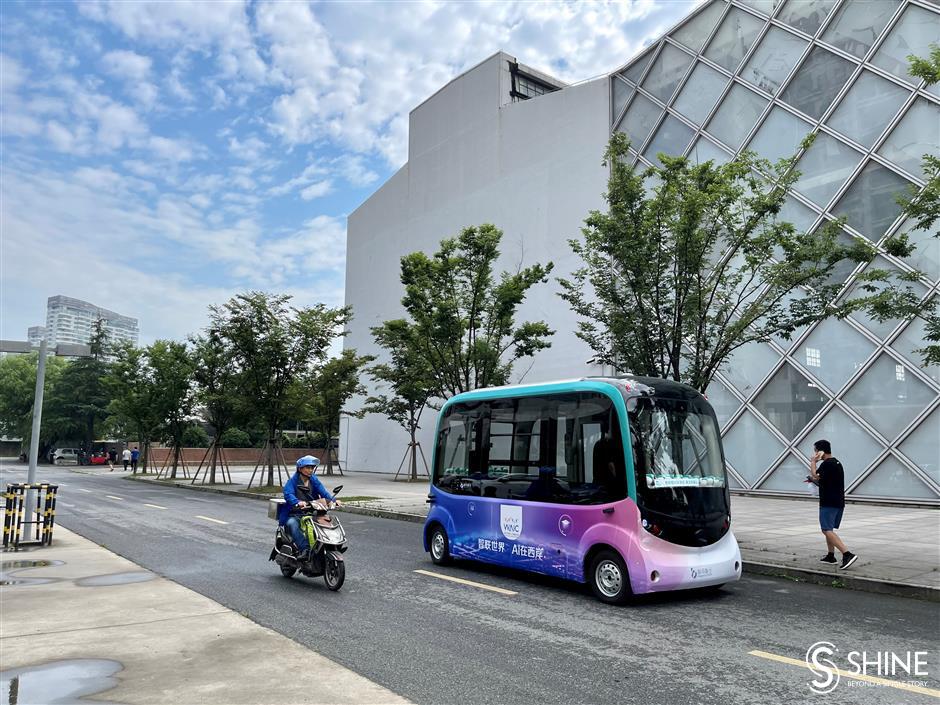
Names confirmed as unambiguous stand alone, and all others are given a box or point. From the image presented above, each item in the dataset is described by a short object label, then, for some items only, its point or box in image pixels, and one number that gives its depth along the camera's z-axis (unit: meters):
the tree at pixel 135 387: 40.91
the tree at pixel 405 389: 29.17
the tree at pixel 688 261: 12.45
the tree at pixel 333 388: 31.78
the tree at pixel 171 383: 39.06
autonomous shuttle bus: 8.06
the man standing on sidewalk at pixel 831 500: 10.01
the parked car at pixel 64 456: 63.56
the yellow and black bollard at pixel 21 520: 12.17
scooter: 8.68
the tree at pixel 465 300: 17.78
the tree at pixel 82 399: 63.28
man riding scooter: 9.11
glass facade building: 19.88
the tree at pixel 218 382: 29.28
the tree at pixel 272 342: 27.39
